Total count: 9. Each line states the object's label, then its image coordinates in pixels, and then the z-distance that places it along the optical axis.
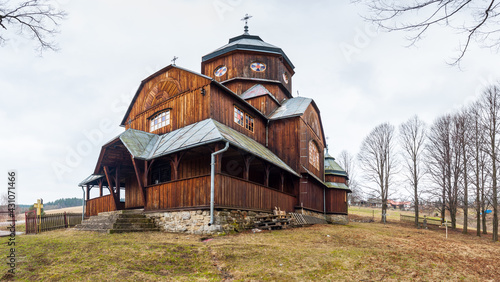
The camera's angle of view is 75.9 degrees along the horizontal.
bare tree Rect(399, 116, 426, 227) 30.24
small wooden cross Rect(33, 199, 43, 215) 15.56
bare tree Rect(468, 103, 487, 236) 21.05
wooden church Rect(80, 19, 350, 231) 13.38
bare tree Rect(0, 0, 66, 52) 6.91
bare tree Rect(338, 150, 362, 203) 51.20
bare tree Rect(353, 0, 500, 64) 4.04
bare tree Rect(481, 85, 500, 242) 18.45
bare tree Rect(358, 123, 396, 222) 34.84
